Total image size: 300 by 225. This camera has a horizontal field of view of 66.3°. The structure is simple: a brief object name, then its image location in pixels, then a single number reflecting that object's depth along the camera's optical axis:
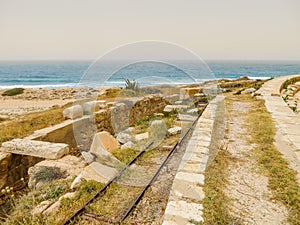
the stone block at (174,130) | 6.20
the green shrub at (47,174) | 4.46
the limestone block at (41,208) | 3.05
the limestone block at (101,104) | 8.64
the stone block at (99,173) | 3.86
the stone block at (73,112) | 7.45
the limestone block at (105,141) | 5.29
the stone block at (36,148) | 5.14
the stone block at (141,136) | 5.93
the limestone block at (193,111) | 8.27
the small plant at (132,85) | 14.25
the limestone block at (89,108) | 7.87
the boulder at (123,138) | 6.04
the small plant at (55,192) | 3.48
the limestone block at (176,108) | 9.18
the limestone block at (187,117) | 7.43
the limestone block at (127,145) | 5.36
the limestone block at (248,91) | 11.95
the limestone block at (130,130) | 7.04
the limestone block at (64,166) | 4.52
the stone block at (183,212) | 2.52
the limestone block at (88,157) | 4.86
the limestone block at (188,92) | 12.04
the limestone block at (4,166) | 5.21
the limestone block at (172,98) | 11.34
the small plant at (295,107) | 7.77
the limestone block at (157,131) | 5.78
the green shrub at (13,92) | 27.77
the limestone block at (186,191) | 2.94
